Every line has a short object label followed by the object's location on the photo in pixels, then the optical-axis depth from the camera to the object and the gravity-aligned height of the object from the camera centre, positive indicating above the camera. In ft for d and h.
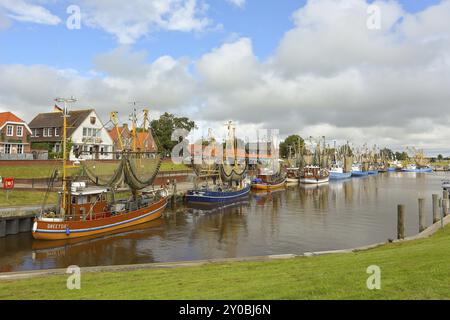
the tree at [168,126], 377.91 +44.95
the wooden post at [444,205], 110.94 -13.62
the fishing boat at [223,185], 177.47 -12.57
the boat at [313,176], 326.26 -11.53
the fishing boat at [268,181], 261.65 -12.79
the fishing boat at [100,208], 99.35 -14.10
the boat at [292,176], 333.01 -11.70
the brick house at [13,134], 206.69 +18.65
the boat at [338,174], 416.26 -12.45
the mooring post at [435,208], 106.93 -13.53
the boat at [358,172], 499.26 -12.27
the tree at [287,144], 588.99 +33.77
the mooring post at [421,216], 100.69 -15.05
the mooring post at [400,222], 92.47 -15.44
